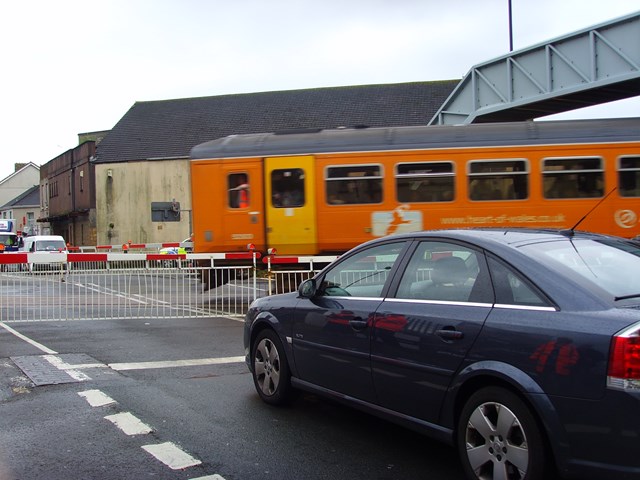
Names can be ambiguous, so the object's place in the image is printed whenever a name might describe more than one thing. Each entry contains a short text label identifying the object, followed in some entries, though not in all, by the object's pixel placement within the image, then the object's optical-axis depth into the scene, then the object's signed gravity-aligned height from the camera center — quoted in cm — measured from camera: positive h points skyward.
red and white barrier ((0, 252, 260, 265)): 1030 -23
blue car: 306 -64
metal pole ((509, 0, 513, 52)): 2624 +846
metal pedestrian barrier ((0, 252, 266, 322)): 1155 -102
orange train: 1318 +120
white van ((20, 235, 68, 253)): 3065 +14
